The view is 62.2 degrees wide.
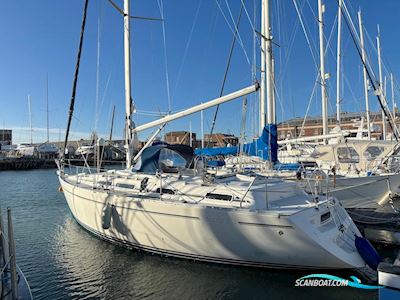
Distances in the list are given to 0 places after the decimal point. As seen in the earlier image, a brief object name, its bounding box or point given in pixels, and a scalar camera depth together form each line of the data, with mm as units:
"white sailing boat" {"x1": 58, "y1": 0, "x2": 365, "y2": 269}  7375
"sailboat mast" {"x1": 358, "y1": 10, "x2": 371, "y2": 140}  26595
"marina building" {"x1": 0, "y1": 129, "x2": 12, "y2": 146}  100562
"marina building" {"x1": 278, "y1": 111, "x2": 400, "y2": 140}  71519
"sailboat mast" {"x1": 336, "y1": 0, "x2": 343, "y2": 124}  25906
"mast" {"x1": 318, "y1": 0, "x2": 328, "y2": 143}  21922
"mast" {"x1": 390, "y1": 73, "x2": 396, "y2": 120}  35362
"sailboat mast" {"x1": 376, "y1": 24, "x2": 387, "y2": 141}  32719
